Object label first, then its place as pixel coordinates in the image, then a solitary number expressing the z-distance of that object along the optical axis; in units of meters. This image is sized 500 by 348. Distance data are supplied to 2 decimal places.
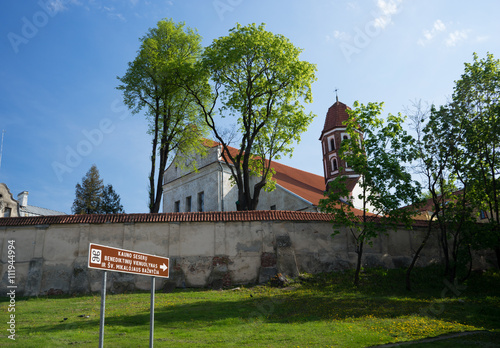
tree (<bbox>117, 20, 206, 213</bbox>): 26.61
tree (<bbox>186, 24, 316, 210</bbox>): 24.91
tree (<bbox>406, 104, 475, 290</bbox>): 20.75
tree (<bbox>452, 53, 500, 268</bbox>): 20.53
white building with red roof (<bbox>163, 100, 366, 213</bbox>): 33.78
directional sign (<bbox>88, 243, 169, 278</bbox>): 6.88
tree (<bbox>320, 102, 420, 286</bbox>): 19.05
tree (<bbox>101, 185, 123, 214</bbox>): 48.19
